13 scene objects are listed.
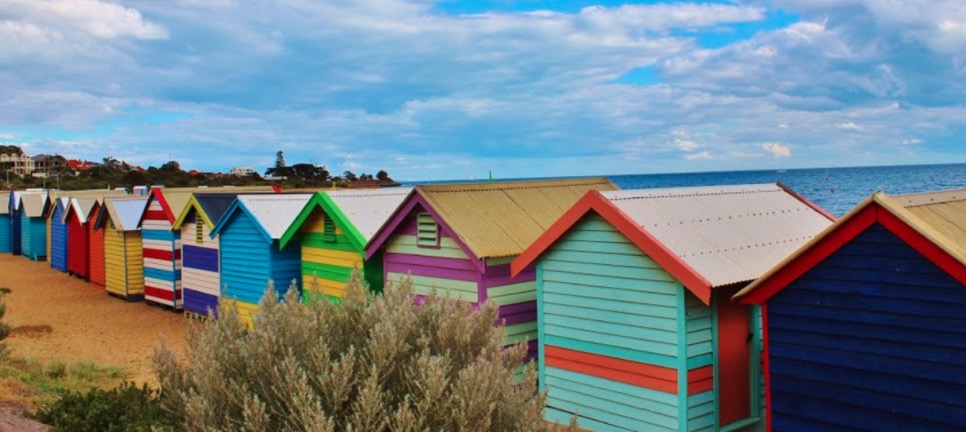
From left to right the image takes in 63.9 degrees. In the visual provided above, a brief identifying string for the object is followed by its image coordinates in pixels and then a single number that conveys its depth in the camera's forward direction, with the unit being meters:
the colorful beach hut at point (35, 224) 43.28
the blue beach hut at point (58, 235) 35.97
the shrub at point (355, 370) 5.45
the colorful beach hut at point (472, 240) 13.34
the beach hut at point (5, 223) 47.72
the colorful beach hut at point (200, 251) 22.30
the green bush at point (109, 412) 7.41
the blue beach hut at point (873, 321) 7.52
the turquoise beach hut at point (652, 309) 10.41
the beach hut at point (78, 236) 32.38
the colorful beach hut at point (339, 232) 16.12
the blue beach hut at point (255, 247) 19.30
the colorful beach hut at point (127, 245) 27.64
